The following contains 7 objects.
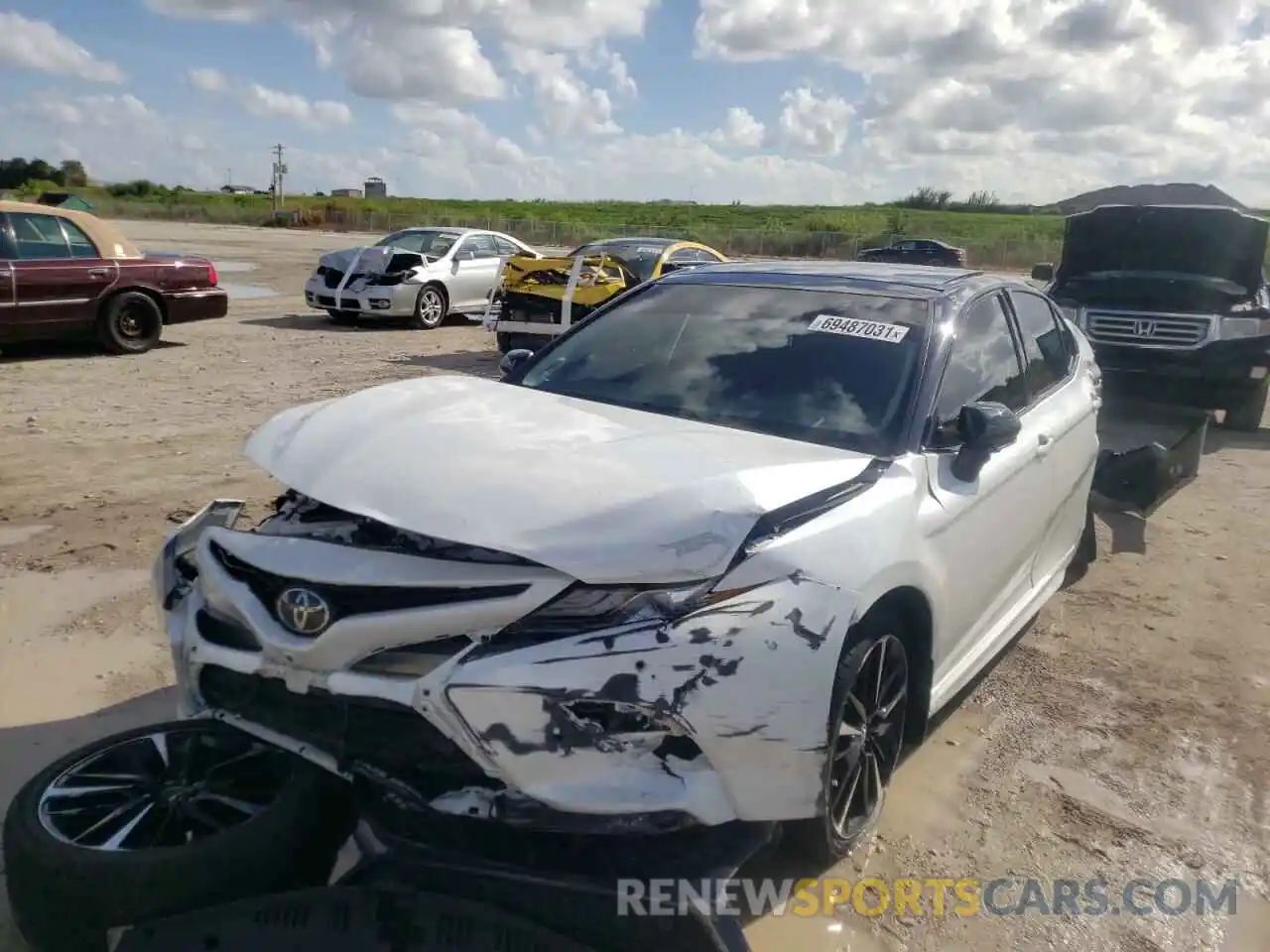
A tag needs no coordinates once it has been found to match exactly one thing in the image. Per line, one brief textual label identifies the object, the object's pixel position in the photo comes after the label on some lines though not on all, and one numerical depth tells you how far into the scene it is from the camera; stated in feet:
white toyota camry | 7.99
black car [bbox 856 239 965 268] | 99.66
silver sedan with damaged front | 50.03
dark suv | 33.53
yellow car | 39.42
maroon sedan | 36.24
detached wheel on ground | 7.97
